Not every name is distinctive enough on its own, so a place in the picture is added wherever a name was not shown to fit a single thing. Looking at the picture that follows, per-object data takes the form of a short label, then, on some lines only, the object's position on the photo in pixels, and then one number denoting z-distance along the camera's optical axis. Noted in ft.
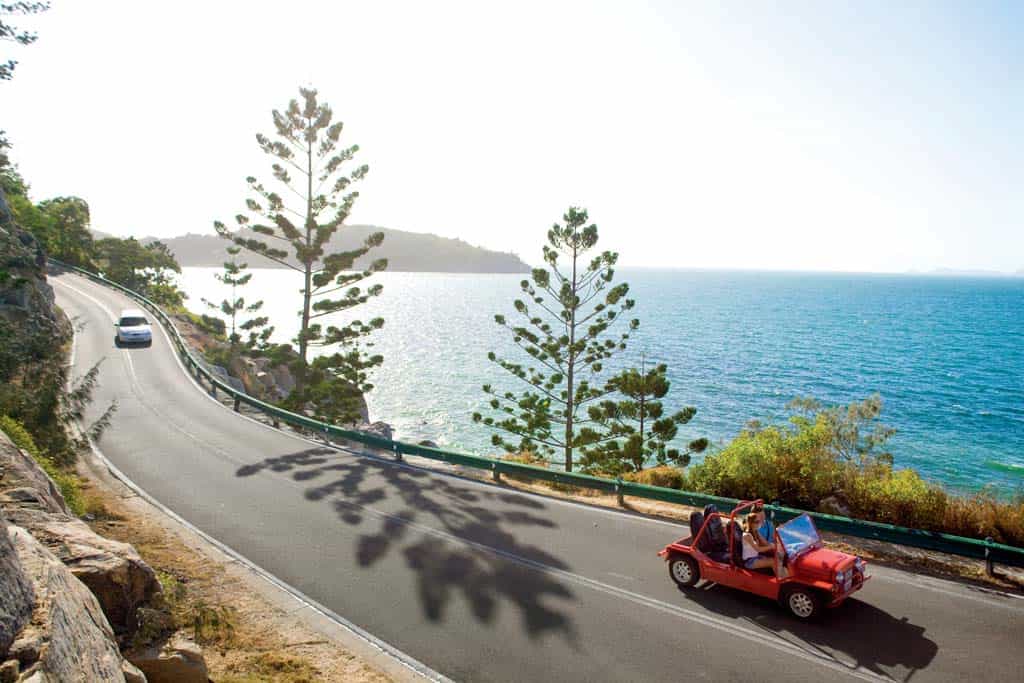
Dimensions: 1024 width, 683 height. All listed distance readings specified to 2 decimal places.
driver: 29.99
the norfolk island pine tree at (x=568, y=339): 96.53
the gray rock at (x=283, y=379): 156.66
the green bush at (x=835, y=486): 36.63
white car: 114.93
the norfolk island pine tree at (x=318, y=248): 113.70
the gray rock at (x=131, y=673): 17.22
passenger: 30.32
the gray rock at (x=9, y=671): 10.69
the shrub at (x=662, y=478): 51.90
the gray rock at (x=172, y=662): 20.76
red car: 28.09
